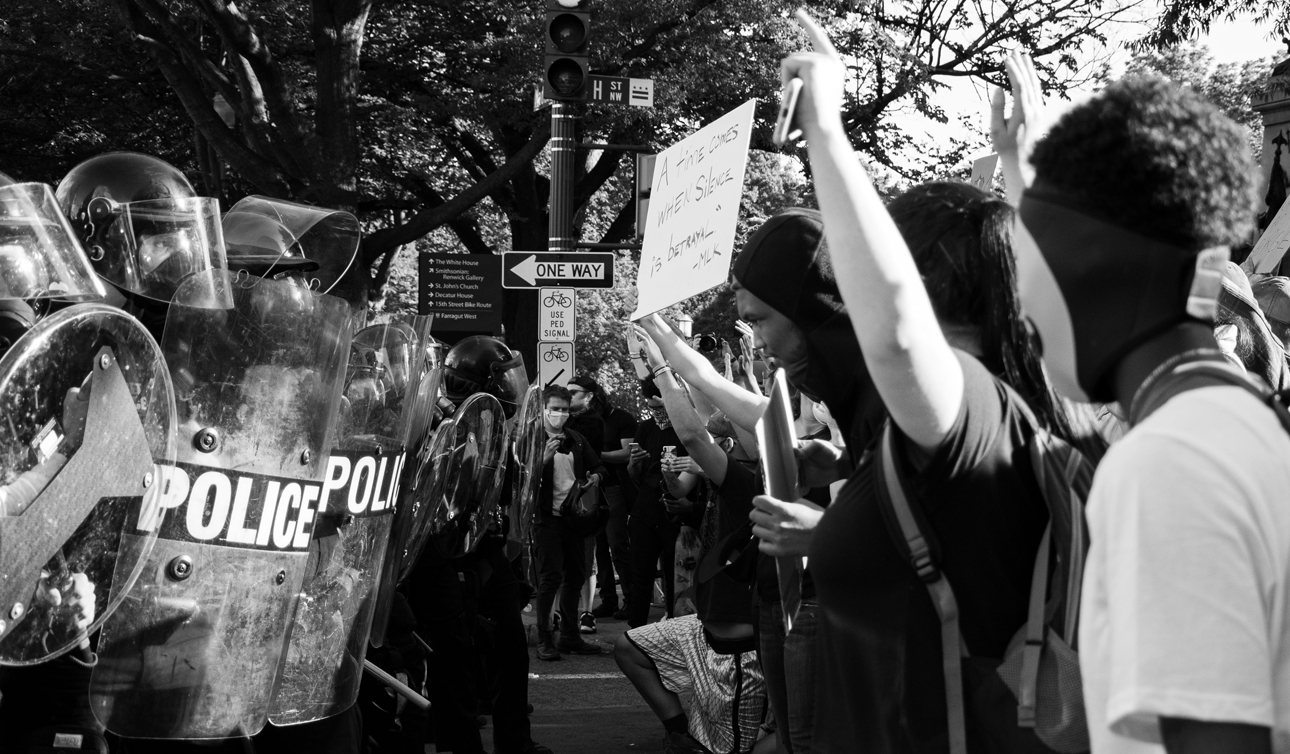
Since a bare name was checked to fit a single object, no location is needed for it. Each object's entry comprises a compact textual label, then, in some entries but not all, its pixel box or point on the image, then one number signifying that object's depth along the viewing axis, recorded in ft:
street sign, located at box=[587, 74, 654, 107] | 34.14
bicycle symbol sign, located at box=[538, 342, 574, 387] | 37.42
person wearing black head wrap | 8.30
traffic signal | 32.12
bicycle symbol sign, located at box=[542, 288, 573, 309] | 37.04
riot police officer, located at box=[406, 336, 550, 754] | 20.49
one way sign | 34.24
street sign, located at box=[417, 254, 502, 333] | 65.57
